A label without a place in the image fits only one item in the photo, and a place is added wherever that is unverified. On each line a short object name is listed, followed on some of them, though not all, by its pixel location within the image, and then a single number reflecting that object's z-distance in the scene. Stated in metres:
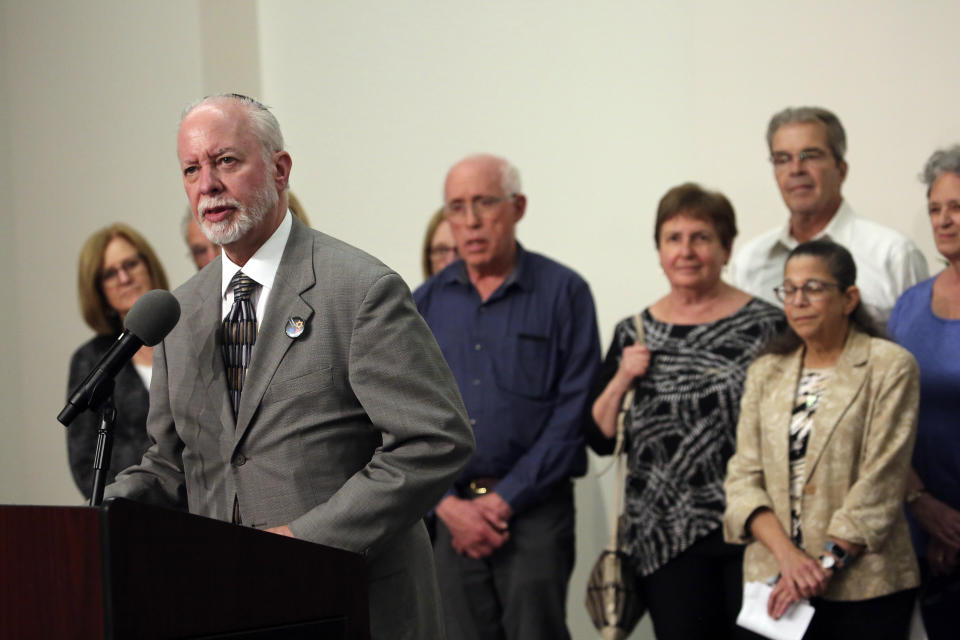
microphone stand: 3.15
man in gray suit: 3.31
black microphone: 3.16
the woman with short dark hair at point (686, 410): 4.23
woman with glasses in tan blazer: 4.00
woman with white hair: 4.11
